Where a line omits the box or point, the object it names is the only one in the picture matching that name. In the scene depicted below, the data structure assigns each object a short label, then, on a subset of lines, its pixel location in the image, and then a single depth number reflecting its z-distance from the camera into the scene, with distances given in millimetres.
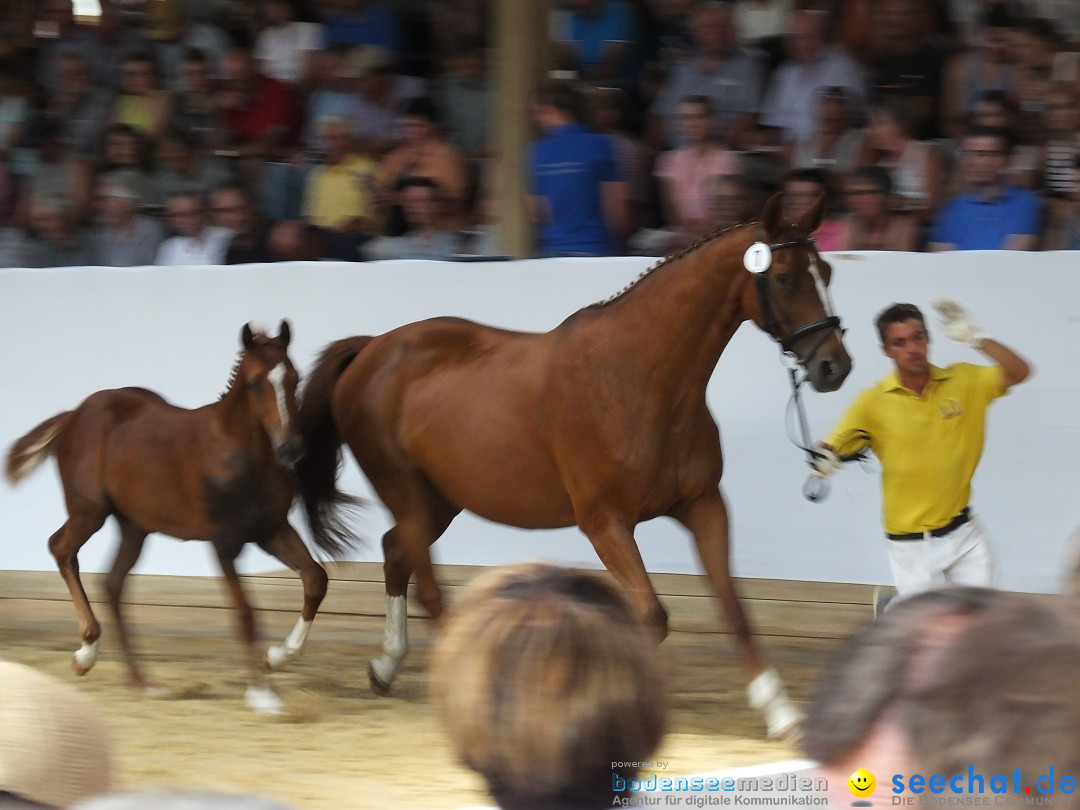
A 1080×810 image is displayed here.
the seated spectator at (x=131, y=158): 16031
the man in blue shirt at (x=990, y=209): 11742
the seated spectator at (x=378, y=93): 15828
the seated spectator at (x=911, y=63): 13281
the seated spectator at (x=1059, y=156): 11711
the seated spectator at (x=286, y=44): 16953
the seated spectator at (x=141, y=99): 17125
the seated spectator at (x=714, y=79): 14117
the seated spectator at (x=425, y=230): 13711
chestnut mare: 10172
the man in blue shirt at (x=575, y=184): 13383
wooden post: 13511
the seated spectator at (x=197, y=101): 16781
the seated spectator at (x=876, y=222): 12141
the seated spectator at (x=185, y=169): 15797
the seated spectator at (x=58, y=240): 15633
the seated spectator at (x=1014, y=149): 11953
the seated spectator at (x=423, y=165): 14430
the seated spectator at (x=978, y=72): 13164
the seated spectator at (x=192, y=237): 14727
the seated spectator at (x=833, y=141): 13047
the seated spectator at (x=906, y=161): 12328
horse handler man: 10281
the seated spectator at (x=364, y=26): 16656
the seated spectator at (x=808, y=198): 12344
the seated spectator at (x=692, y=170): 13111
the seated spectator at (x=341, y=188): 14617
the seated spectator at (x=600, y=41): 14945
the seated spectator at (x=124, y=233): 15359
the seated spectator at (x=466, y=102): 15617
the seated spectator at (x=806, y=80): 13641
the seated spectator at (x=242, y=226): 14422
